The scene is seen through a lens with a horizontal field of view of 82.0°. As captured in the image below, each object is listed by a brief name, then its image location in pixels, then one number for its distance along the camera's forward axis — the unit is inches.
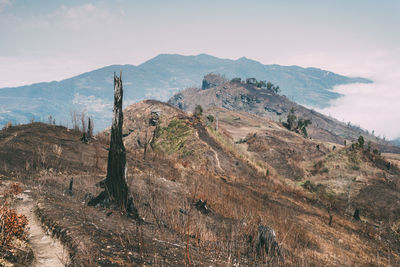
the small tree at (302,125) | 3438.0
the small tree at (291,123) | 3447.3
